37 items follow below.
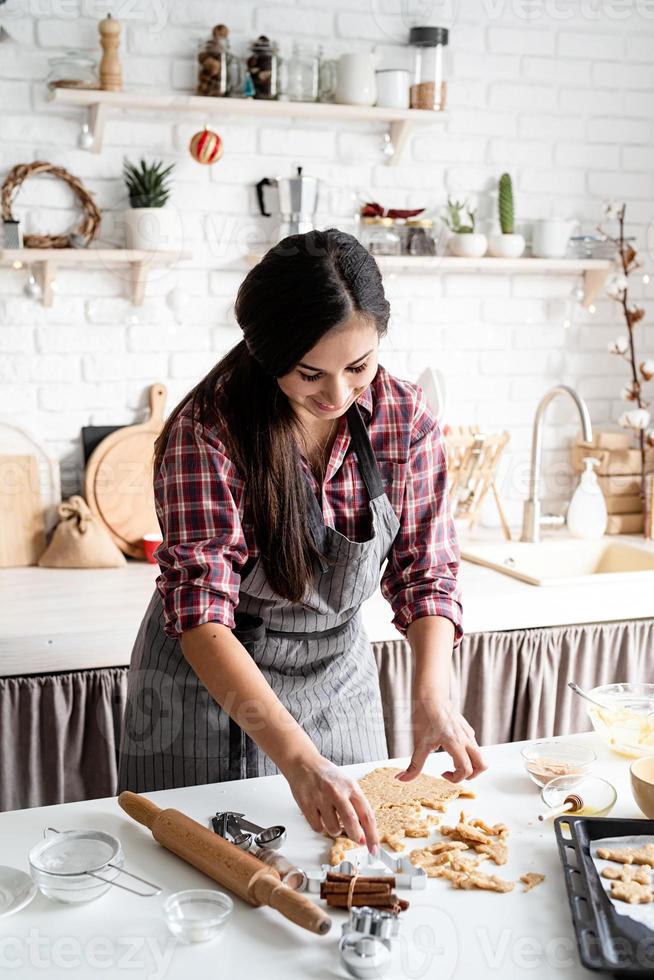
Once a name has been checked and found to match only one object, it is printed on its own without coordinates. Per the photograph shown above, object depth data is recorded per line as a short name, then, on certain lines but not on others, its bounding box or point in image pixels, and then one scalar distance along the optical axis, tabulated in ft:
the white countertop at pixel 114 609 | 7.56
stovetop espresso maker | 9.48
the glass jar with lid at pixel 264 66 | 9.47
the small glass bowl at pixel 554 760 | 4.86
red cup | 9.48
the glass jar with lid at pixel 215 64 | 9.35
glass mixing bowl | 5.26
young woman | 4.74
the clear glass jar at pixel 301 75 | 9.66
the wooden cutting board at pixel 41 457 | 9.63
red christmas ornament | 9.45
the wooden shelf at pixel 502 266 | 10.06
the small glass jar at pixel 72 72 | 8.98
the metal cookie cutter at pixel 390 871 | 4.00
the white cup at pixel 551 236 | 10.62
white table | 3.51
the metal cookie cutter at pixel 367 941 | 3.43
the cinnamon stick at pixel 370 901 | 3.84
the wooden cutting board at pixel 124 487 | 9.74
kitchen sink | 9.97
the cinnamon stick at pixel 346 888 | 3.86
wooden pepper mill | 9.07
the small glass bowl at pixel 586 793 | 4.66
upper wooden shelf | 9.02
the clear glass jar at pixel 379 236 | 10.06
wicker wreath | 9.26
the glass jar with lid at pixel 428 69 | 9.91
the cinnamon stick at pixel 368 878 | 3.91
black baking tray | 3.47
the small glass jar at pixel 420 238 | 10.22
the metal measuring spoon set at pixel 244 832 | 4.31
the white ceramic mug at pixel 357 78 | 9.64
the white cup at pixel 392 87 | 9.78
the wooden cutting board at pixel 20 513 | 9.48
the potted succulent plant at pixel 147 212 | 9.40
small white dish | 3.85
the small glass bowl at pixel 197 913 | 3.63
